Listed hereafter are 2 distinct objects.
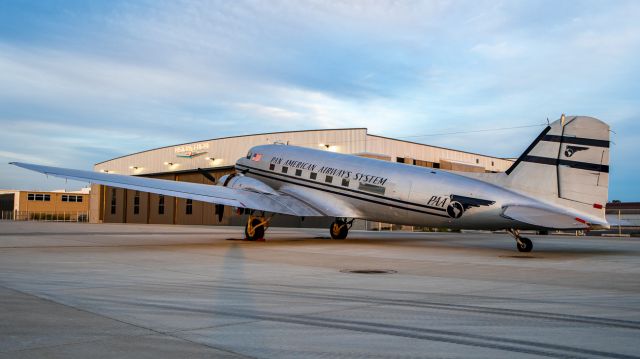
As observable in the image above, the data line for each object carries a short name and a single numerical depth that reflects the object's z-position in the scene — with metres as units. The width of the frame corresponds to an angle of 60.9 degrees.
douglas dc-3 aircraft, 17.72
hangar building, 54.22
